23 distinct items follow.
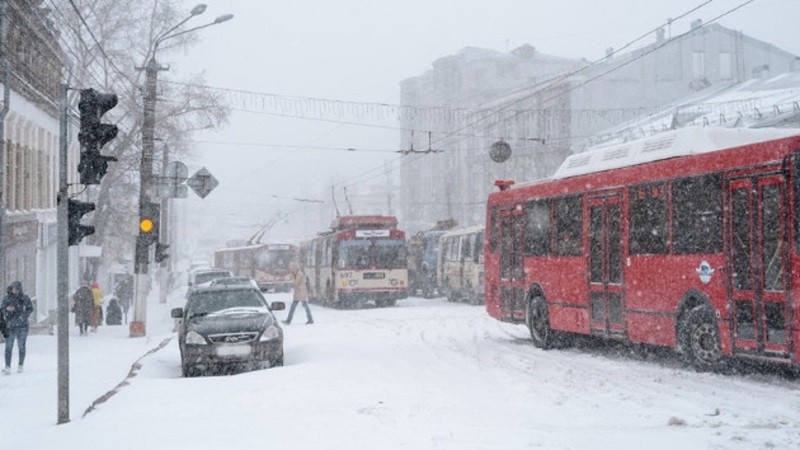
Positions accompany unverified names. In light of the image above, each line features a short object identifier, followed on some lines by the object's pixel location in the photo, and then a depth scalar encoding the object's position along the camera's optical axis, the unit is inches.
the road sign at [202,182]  1128.2
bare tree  1713.8
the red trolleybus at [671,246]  457.1
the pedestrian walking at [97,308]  1074.1
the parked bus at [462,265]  1424.7
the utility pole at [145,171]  996.6
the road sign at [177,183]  1092.5
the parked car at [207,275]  1627.0
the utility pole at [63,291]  413.4
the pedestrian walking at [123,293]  1636.3
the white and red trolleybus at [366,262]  1386.6
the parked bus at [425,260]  1761.8
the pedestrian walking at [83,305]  1032.4
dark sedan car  605.0
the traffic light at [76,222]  426.3
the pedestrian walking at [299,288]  1056.8
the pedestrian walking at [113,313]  1283.2
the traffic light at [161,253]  1025.8
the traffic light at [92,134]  417.1
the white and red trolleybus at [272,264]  2225.6
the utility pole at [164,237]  1748.3
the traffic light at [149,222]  882.1
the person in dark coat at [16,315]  667.4
